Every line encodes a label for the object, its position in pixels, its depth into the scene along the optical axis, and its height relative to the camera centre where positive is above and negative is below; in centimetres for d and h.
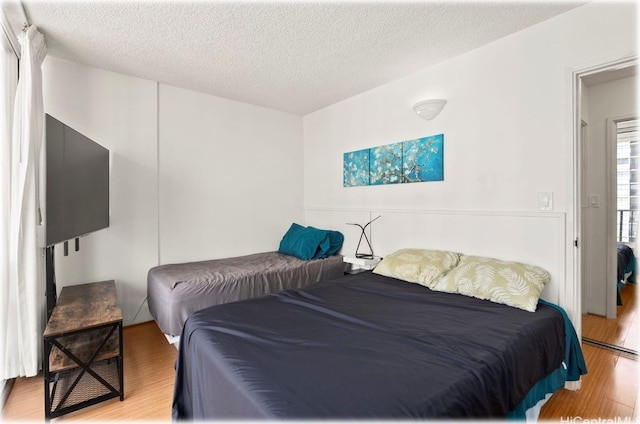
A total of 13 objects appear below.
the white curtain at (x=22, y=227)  195 -11
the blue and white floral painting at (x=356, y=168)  346 +47
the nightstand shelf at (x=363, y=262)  318 -57
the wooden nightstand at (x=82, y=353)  178 -93
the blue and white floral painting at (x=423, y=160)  278 +46
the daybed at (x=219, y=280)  248 -66
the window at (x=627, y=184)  416 +31
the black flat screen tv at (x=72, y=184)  173 +17
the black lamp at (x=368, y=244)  337 -41
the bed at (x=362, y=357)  103 -63
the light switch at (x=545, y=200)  213 +5
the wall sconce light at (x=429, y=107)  269 +90
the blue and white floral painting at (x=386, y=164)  313 +46
